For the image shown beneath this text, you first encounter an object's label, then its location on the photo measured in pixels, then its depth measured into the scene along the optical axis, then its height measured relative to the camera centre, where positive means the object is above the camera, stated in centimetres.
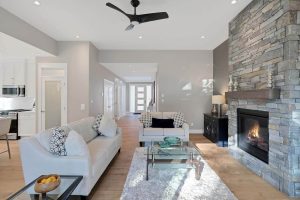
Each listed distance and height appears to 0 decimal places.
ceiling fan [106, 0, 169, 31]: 217 +132
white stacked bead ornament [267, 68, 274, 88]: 197 +28
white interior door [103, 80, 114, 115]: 562 +9
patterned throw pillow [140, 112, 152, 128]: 359 -56
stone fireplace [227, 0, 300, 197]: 176 +13
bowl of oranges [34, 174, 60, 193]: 118 -75
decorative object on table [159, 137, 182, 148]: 240 -77
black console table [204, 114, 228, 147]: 351 -81
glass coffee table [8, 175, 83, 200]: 125 -90
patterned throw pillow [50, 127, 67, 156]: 171 -57
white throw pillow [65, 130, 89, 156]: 170 -60
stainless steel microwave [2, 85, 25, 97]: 426 +27
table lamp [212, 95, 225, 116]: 379 -2
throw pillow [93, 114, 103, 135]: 287 -53
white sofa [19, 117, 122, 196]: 164 -79
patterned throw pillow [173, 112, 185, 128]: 358 -55
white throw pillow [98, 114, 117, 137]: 279 -59
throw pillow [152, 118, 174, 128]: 352 -62
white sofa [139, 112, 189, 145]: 332 -83
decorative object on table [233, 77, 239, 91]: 282 +31
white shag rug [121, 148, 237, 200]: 175 -123
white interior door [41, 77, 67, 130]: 404 -13
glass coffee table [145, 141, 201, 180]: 218 -91
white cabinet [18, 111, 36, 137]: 410 -73
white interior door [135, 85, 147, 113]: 1055 +7
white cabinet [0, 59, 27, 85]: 427 +86
